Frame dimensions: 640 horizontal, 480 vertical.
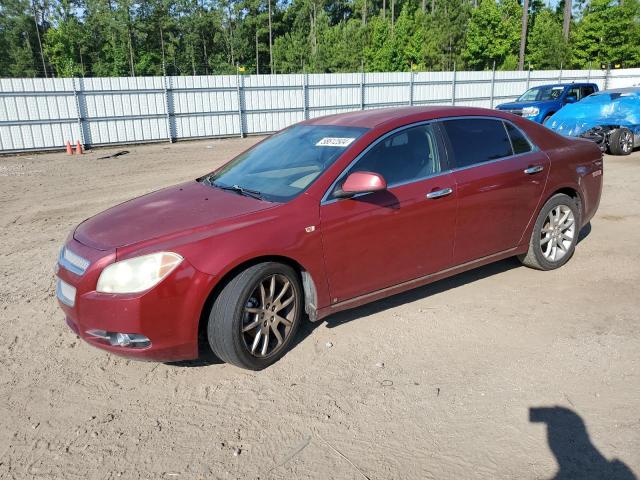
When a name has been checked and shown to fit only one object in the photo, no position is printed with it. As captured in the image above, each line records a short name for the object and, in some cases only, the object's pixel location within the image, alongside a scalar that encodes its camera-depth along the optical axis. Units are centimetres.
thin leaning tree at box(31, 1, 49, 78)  5900
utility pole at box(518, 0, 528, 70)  3341
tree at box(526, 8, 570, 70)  4044
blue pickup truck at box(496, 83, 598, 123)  1786
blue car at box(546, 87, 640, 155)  1301
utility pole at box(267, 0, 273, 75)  6158
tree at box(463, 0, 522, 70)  3856
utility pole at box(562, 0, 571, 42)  4131
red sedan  329
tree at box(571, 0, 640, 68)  3938
